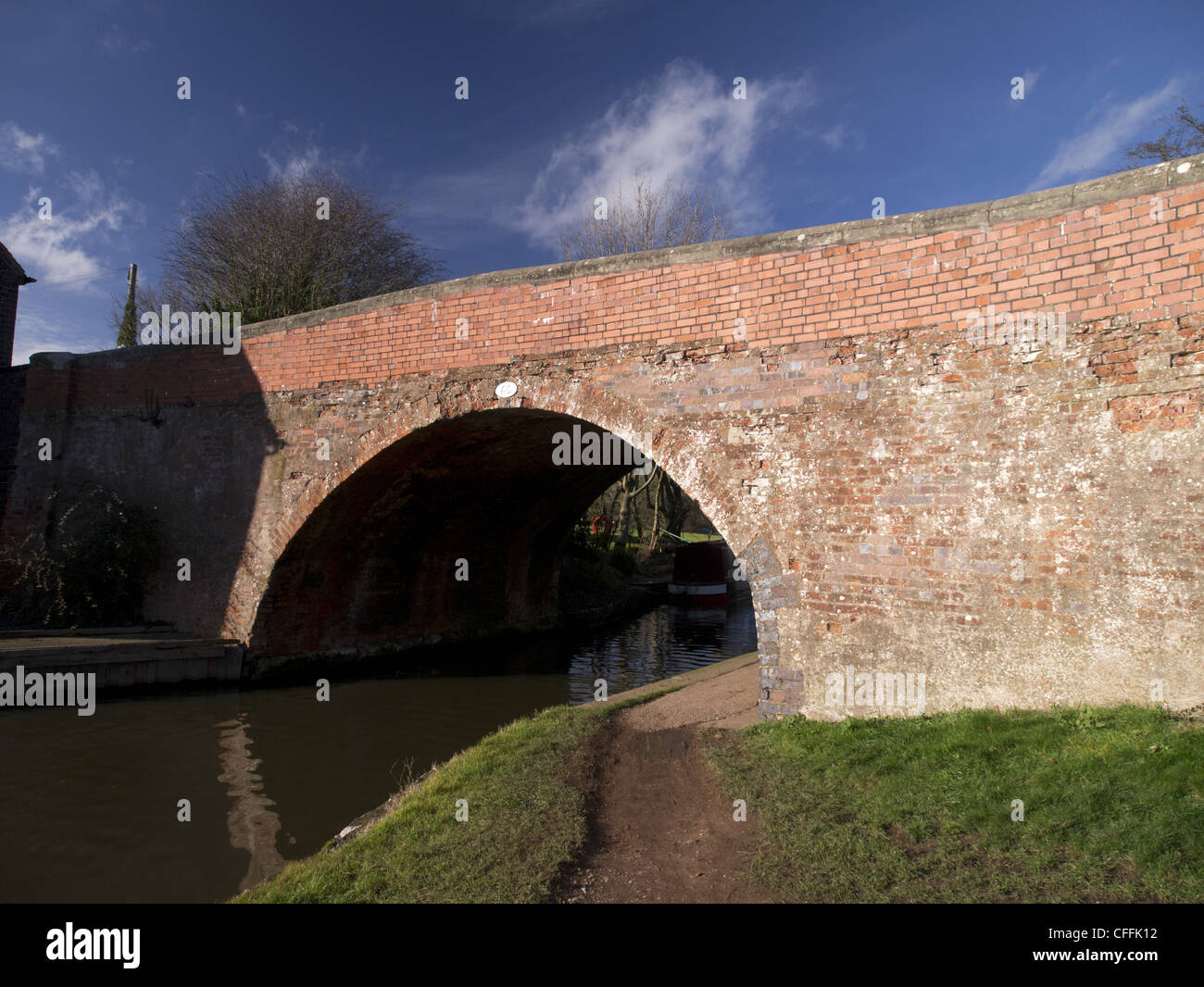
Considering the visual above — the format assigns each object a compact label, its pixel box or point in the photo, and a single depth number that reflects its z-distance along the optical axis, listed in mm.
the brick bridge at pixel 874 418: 5020
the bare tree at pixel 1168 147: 14359
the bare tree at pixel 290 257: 19422
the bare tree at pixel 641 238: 21109
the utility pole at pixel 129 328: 20469
